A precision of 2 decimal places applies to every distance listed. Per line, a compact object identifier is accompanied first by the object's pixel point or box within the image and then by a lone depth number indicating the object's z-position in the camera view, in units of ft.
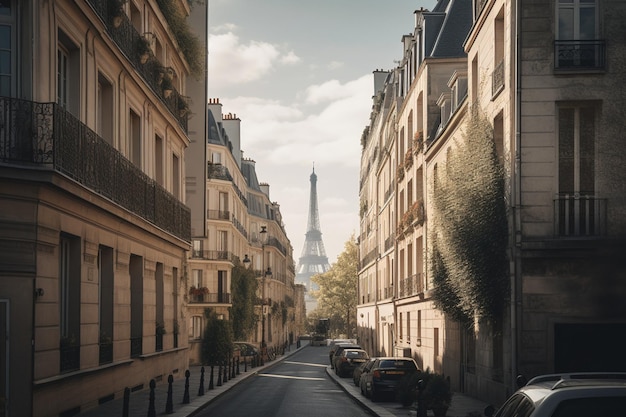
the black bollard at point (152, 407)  55.62
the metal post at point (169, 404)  63.35
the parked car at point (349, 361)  130.72
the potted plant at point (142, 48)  76.59
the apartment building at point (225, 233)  198.18
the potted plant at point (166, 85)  88.17
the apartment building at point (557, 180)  60.85
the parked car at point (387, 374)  82.53
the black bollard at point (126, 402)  49.91
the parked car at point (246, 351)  164.99
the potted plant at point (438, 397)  63.46
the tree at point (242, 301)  211.41
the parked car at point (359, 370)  91.19
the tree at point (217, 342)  153.28
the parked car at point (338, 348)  142.80
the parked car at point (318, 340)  363.97
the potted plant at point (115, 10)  66.64
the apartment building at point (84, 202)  48.24
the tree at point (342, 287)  335.67
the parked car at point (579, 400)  22.48
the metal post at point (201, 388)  82.57
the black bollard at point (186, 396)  73.10
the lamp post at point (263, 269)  179.89
